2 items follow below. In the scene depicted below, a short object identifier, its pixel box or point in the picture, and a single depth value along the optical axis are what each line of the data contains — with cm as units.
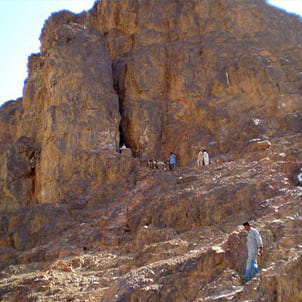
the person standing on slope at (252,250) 973
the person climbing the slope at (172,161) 2028
